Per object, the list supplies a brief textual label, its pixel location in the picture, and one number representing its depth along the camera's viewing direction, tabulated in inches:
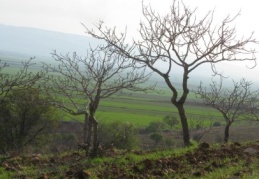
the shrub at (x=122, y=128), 1599.4
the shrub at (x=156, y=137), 2074.2
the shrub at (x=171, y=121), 2812.5
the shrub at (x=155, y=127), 2660.4
